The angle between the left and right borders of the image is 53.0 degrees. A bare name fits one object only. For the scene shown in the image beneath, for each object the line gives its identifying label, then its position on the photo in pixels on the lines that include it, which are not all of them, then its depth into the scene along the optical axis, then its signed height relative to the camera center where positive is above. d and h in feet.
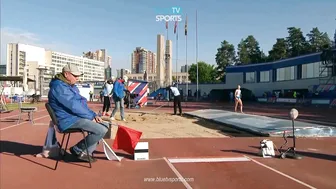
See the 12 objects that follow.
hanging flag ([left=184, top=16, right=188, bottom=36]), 144.65 +28.29
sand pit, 34.78 -4.04
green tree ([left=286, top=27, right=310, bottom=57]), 280.51 +44.34
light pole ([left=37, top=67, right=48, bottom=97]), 150.04 +8.39
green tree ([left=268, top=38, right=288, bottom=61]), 284.65 +38.28
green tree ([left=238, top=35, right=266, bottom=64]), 325.62 +43.06
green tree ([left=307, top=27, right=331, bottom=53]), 277.54 +46.64
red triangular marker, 22.04 -3.00
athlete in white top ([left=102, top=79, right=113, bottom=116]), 55.77 -0.06
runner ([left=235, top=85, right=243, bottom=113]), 74.28 -0.25
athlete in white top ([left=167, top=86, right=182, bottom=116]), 59.67 -0.40
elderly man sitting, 19.72 -1.03
